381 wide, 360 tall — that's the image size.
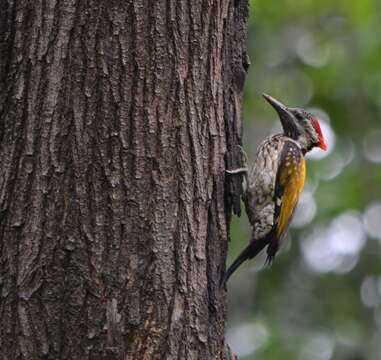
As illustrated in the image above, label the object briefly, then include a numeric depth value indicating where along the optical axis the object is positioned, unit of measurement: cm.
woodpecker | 1089
